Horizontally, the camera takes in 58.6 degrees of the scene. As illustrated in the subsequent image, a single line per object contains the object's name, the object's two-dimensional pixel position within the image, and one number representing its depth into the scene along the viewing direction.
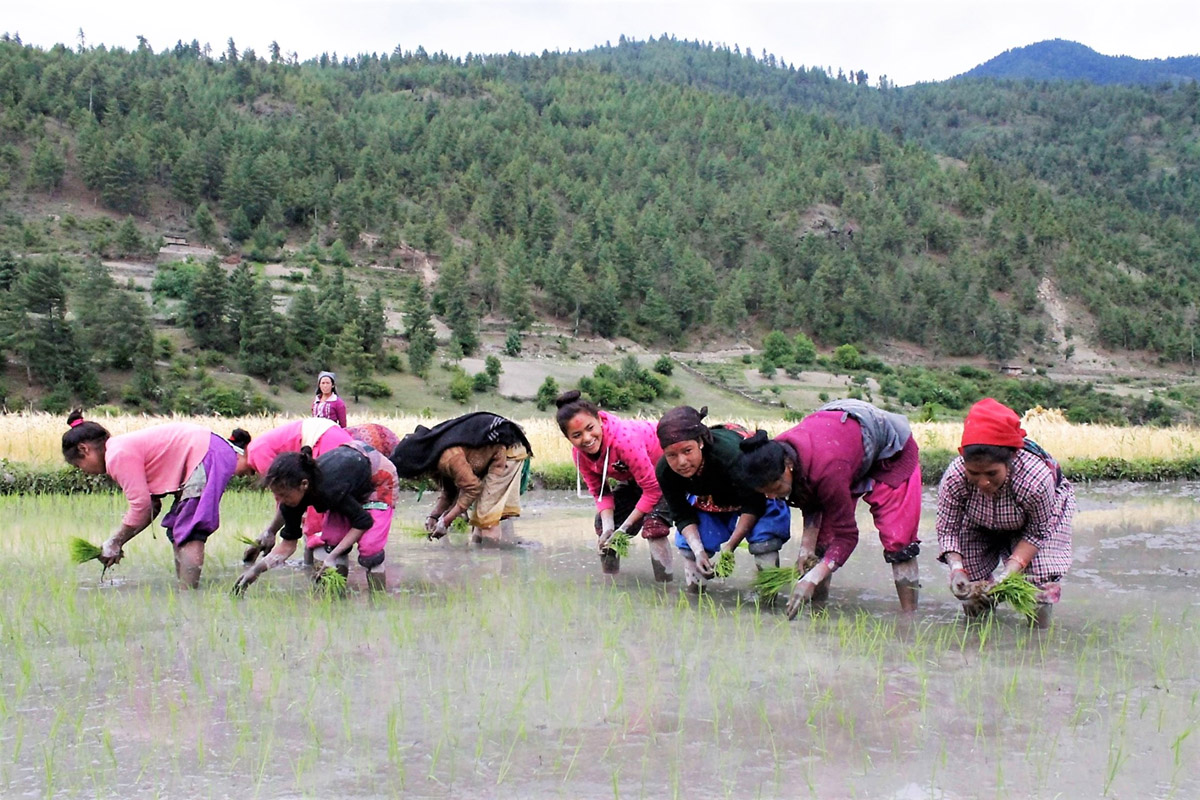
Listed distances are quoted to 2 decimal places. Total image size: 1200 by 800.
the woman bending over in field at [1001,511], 5.46
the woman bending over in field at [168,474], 6.73
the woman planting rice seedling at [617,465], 7.06
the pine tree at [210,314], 52.62
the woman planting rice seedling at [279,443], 7.16
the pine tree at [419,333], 56.00
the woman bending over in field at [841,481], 5.83
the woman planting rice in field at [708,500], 5.99
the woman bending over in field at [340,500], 6.32
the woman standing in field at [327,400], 12.53
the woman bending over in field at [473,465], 8.24
